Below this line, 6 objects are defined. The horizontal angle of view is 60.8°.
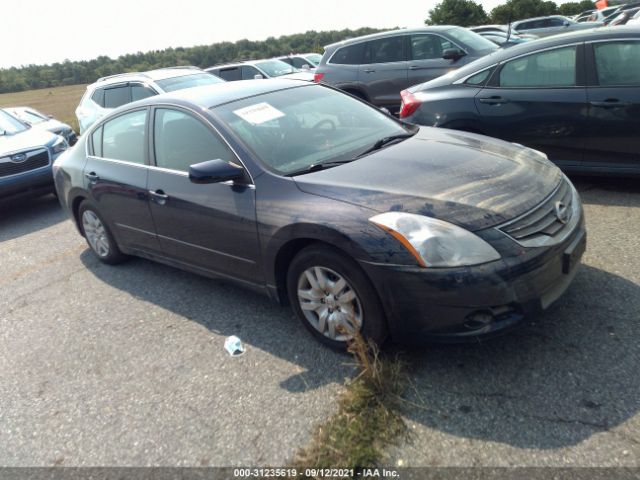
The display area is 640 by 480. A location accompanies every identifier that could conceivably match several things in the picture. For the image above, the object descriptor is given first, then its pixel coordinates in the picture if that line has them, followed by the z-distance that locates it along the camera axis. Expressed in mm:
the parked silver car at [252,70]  15016
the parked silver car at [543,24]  23841
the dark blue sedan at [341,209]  2770
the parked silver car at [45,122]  10614
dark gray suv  9359
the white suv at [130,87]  9509
